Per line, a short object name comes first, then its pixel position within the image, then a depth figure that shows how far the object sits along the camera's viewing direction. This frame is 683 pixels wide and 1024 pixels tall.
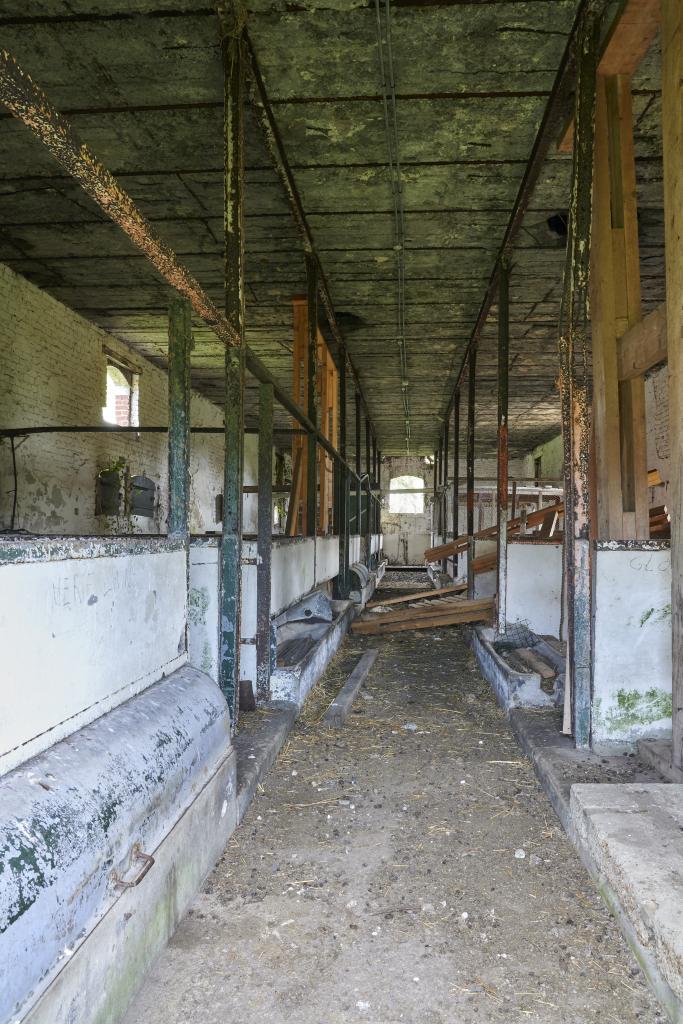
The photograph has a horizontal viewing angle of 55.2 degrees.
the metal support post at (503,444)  6.05
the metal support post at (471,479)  8.44
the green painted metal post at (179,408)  2.47
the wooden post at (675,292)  2.61
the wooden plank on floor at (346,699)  4.17
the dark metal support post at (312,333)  6.75
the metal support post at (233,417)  3.25
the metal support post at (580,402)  3.31
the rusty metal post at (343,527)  7.54
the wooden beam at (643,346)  3.00
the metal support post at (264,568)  3.81
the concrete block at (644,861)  1.65
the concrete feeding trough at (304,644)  4.07
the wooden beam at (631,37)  3.43
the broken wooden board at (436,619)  6.95
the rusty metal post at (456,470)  12.74
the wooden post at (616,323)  3.53
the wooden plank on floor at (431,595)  8.95
